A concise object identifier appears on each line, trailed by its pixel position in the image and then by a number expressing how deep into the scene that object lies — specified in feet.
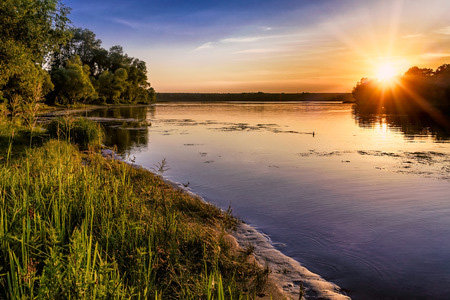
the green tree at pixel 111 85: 354.74
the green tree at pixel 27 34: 79.20
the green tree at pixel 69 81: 255.09
